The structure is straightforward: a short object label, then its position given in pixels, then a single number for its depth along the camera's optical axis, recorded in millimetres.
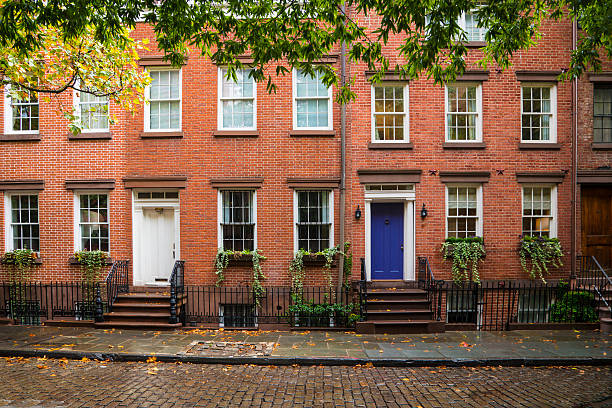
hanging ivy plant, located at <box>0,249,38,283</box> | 11867
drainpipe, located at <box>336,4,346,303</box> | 11500
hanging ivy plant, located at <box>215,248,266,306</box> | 11422
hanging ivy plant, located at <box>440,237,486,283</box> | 11383
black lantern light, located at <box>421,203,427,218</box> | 11570
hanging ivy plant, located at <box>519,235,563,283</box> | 11523
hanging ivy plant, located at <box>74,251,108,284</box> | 11688
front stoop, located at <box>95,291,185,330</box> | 10219
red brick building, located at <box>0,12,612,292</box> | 11695
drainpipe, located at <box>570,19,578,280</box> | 11711
